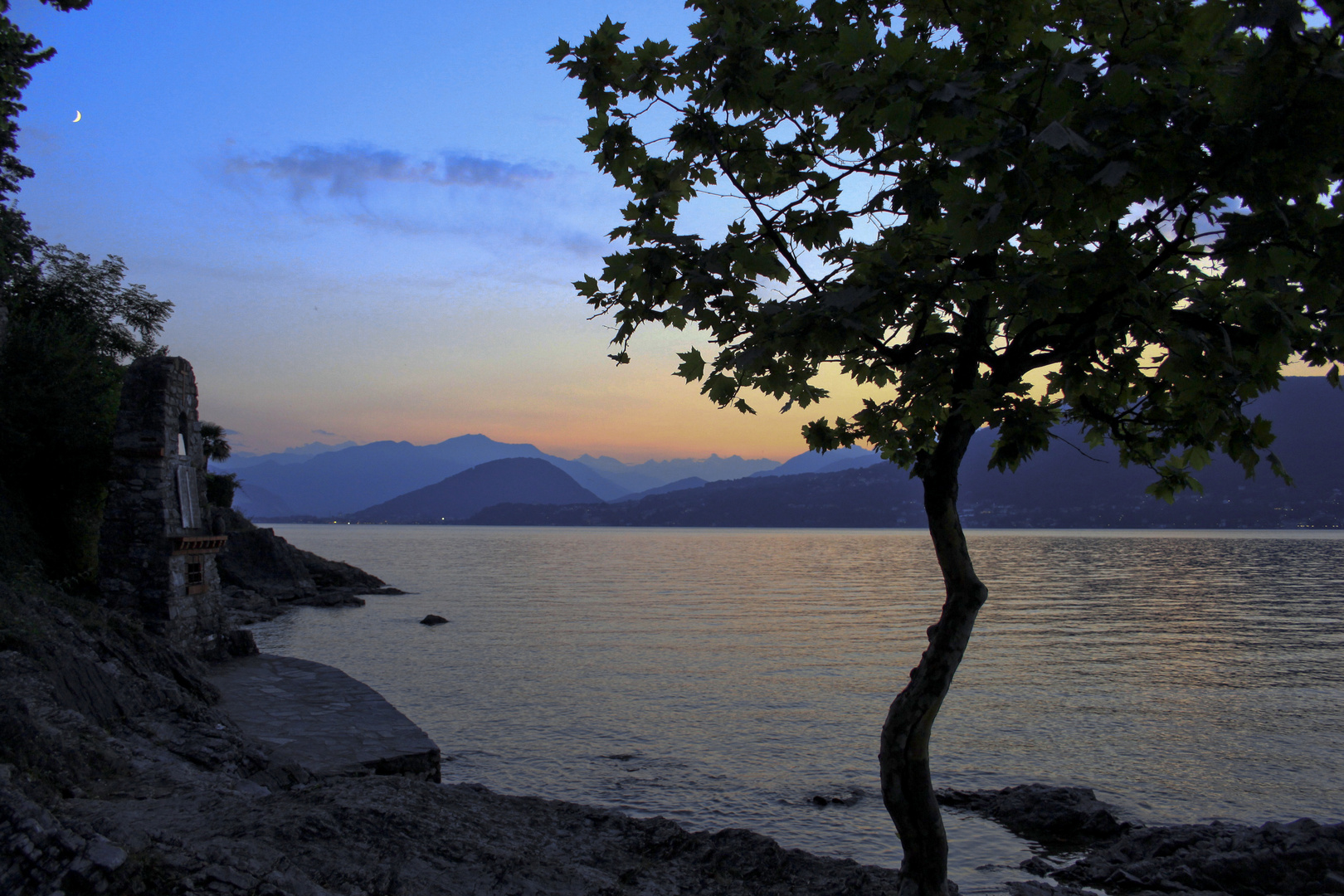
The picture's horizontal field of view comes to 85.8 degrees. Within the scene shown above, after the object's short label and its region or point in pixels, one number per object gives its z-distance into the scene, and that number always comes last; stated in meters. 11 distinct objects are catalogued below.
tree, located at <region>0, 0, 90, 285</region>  16.05
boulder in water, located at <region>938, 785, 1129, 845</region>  9.98
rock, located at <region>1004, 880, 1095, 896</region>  7.37
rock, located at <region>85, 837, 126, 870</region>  3.94
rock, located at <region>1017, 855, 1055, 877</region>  8.80
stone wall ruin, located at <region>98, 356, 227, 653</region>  15.70
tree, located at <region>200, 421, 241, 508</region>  43.72
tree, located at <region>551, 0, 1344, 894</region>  3.12
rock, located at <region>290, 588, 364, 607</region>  38.81
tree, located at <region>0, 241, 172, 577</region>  17.75
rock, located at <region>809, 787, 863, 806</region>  11.18
